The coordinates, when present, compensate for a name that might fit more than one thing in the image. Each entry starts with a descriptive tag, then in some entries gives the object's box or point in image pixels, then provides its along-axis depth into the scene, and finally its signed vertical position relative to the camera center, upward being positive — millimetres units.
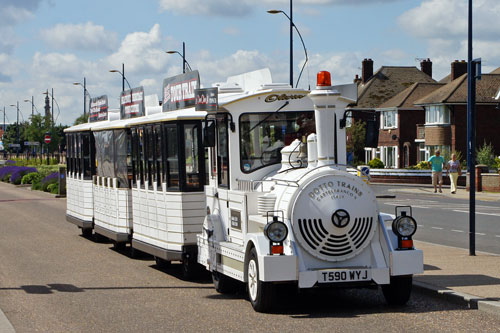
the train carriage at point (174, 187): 13914 -843
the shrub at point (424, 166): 56562 -2322
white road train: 10445 -900
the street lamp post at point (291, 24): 30984 +3891
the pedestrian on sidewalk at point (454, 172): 39806 -1921
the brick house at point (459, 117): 66562 +817
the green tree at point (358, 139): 74062 -704
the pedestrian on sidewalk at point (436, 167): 39906 -1699
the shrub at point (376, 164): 61656 -2317
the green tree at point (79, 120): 90312 +1711
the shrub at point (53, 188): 45438 -2577
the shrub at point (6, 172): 65312 -2515
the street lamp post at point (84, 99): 66162 +2922
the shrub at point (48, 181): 47881 -2317
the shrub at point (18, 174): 59844 -2416
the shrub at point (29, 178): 57238 -2551
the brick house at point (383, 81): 85812 +4725
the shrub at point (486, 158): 53531 -1788
